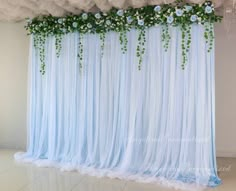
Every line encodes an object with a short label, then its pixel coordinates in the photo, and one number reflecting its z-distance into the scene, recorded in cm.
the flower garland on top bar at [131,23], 399
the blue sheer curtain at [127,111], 405
